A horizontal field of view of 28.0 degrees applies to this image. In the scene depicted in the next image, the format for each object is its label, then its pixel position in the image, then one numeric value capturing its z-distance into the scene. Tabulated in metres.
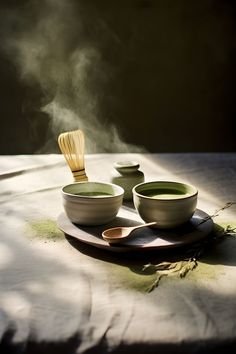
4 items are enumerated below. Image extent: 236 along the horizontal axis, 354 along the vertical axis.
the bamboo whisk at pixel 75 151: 1.43
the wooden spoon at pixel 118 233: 1.02
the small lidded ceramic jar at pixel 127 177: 1.39
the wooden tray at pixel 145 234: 1.01
